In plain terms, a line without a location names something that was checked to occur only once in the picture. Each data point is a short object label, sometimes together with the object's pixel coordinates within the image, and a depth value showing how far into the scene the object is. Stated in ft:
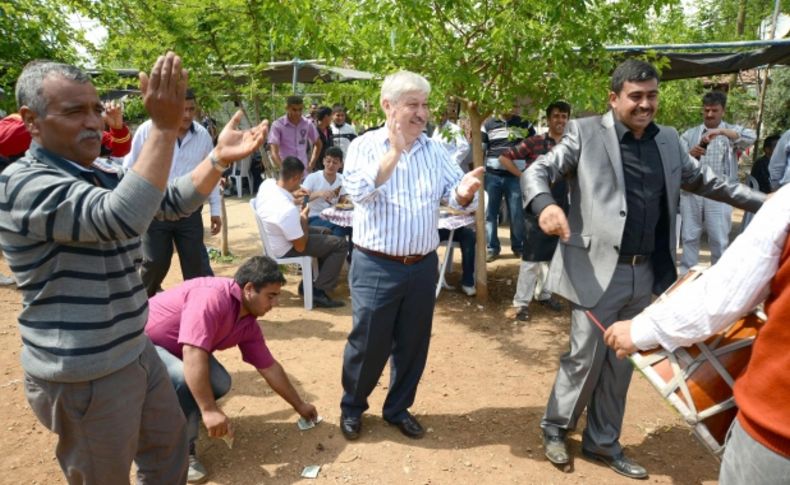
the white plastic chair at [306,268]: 19.57
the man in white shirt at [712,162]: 21.57
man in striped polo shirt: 5.50
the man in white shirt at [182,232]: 15.94
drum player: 5.05
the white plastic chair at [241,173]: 45.80
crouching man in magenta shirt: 10.02
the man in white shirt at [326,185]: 23.41
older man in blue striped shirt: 10.27
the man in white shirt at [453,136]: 17.63
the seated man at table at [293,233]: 18.90
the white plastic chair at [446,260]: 20.68
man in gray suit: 10.11
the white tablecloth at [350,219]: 19.89
